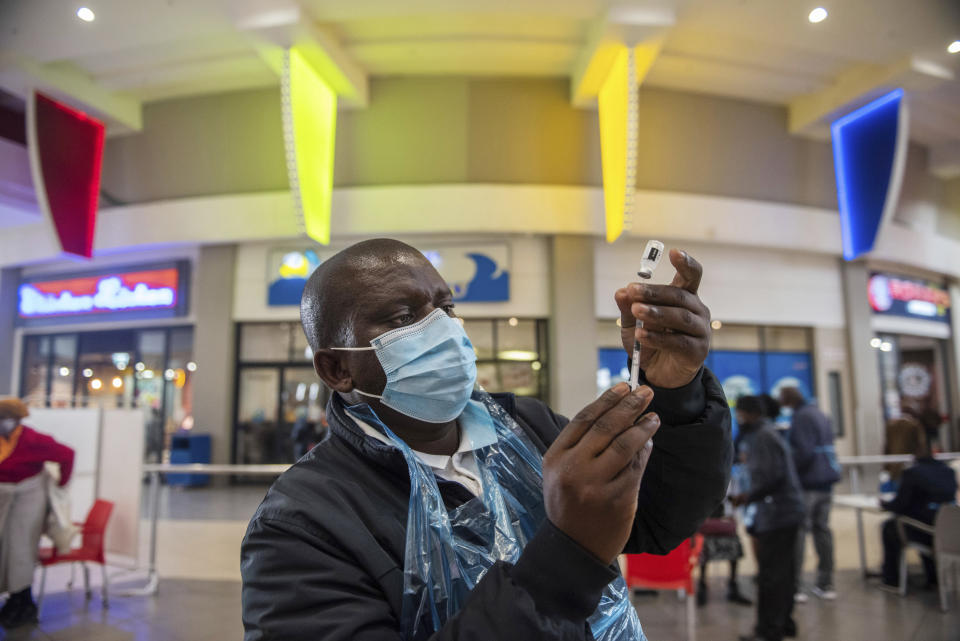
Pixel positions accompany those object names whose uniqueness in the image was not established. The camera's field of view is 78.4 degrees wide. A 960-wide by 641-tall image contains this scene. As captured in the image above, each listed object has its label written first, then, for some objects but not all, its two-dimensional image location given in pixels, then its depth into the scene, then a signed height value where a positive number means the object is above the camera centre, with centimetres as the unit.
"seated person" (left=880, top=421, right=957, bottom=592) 502 -93
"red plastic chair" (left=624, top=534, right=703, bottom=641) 384 -121
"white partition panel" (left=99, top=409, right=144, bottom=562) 536 -79
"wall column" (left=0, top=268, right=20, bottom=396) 1291 +172
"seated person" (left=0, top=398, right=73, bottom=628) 438 -86
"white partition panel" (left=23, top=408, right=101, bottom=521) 575 -50
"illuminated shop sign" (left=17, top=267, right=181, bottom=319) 1153 +196
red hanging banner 937 +367
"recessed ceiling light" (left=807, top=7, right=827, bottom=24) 827 +526
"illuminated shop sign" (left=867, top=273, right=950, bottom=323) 1203 +192
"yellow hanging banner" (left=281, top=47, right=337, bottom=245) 845 +377
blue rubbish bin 1033 -110
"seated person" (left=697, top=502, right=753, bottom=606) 477 -128
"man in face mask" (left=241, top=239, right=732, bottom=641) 74 -15
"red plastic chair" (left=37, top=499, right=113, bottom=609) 457 -123
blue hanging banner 969 +371
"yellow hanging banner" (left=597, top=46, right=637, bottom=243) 826 +350
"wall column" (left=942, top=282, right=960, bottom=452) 1319 +34
